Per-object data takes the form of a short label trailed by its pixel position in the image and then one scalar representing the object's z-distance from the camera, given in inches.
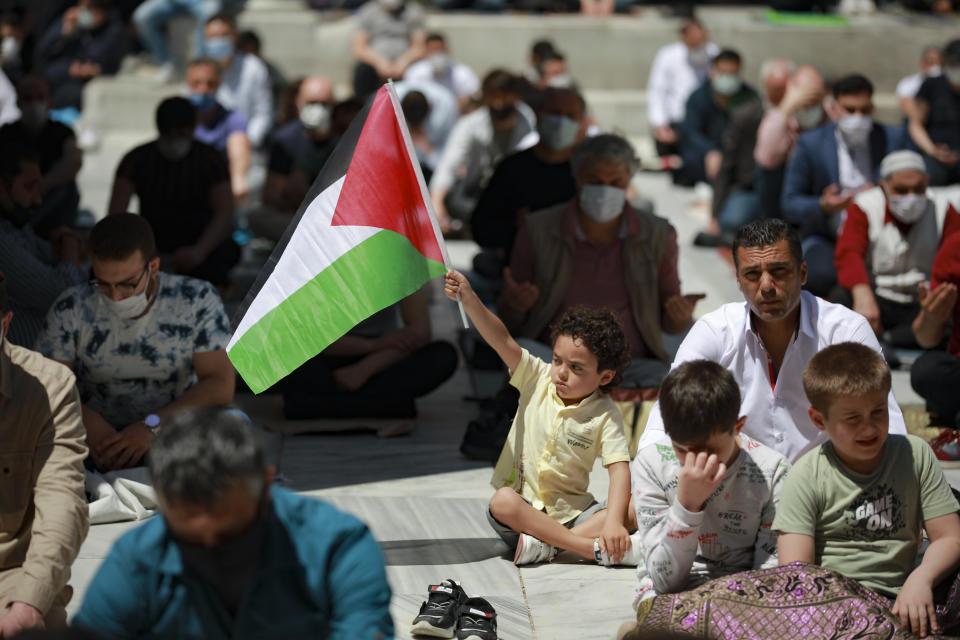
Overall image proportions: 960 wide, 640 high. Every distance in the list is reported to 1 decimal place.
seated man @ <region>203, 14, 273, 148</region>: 551.2
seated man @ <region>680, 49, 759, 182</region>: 532.1
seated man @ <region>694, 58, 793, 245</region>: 445.7
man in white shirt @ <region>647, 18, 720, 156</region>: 597.9
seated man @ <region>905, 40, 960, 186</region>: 445.4
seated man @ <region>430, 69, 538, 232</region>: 411.5
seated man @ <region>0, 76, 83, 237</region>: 356.2
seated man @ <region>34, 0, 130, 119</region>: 642.8
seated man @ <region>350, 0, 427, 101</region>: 602.5
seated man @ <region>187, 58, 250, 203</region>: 442.6
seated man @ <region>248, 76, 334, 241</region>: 388.8
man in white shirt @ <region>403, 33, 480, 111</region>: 560.7
